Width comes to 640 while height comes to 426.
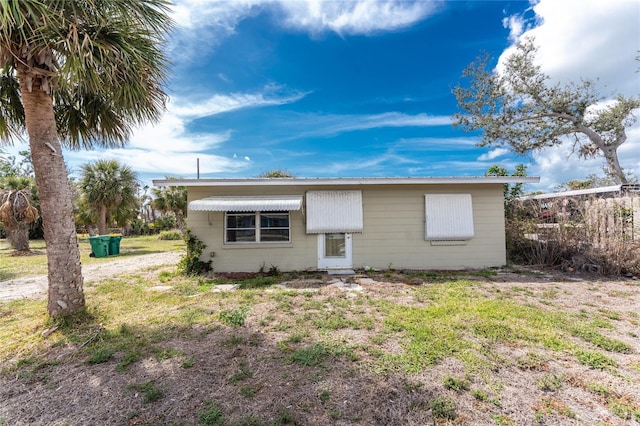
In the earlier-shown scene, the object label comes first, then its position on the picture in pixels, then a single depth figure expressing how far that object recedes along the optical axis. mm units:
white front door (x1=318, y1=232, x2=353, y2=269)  10195
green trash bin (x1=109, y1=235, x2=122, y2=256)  16547
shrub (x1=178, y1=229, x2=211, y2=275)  9508
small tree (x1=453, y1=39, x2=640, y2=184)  16812
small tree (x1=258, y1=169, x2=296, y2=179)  29266
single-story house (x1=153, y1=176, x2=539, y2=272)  9875
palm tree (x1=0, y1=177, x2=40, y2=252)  14656
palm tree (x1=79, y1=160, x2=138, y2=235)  19047
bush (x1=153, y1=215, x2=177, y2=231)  36812
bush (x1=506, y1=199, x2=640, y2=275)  8633
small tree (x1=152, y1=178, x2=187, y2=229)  26906
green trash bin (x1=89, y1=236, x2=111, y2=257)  15526
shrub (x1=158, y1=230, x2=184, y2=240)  28867
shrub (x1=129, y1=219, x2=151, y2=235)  35844
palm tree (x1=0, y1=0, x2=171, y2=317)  4465
